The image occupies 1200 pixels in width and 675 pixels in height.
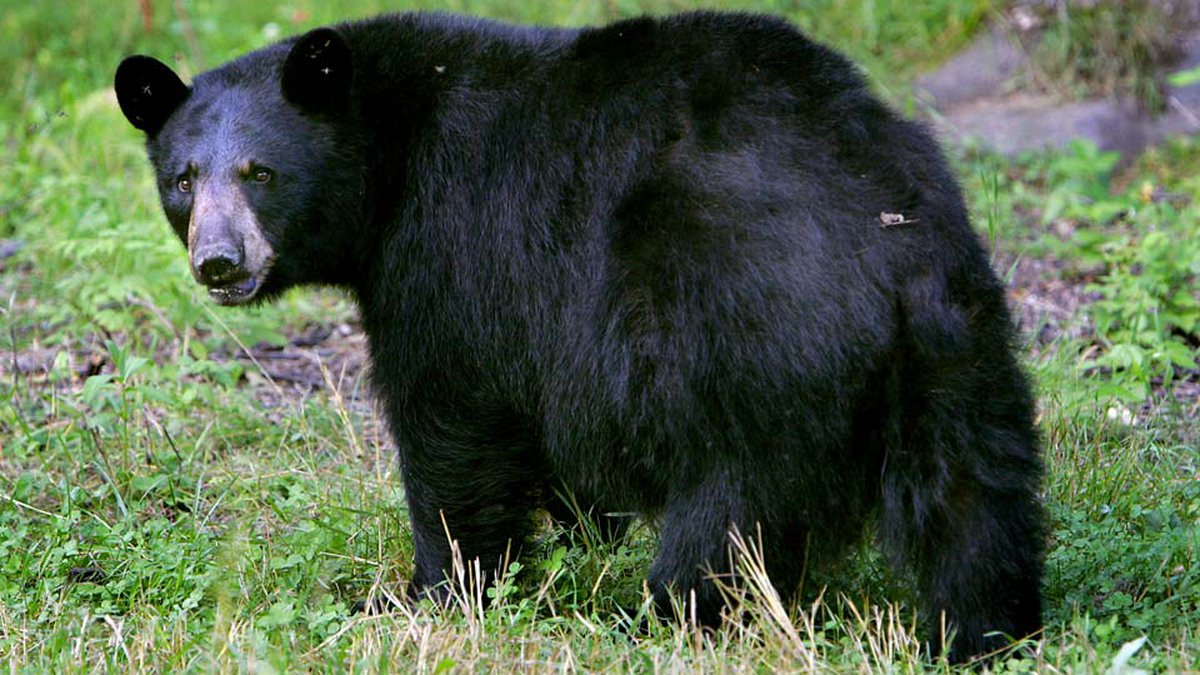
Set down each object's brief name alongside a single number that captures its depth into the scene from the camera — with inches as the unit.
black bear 315.6
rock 767.1
